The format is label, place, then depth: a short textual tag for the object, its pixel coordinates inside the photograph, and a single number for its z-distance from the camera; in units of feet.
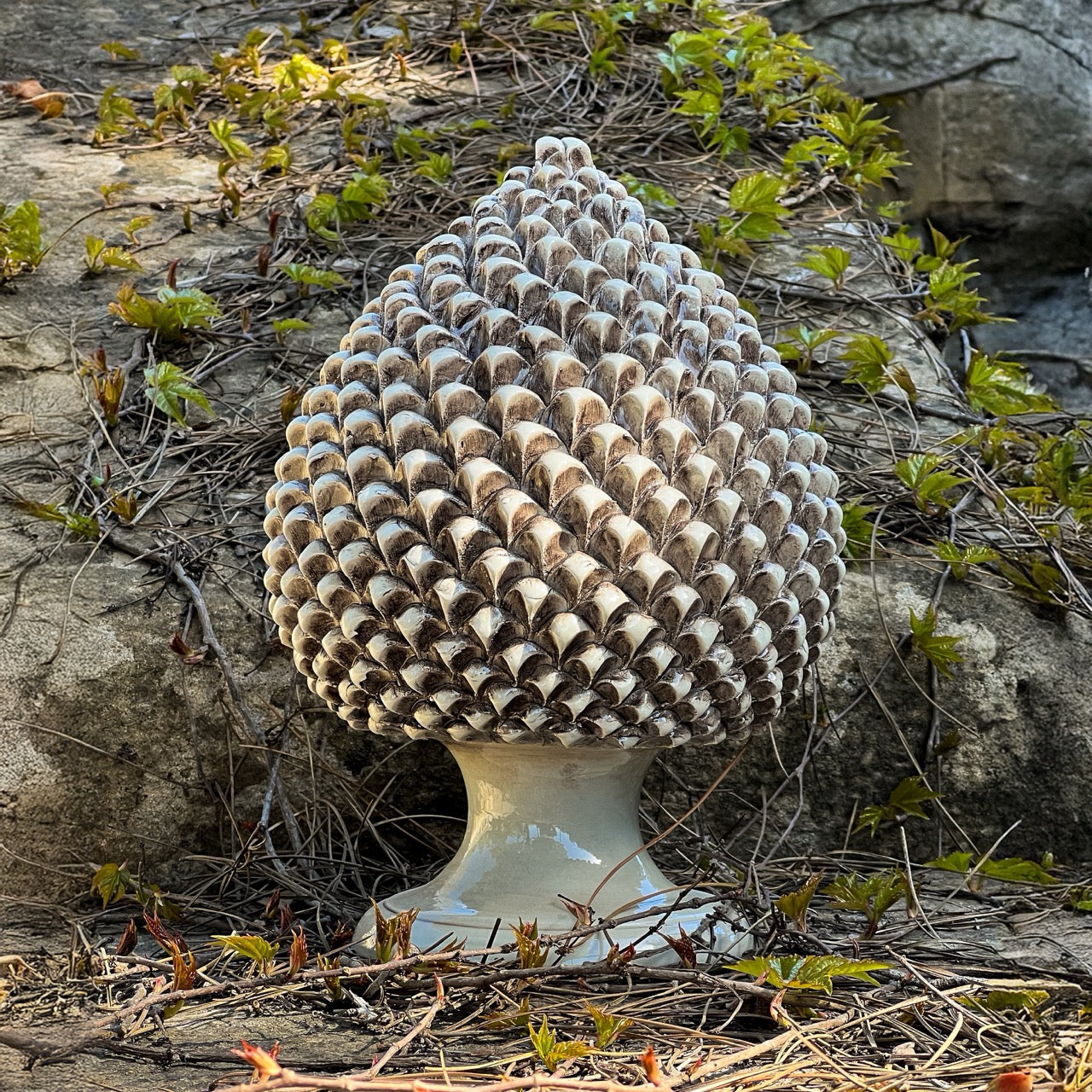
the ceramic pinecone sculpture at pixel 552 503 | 4.27
